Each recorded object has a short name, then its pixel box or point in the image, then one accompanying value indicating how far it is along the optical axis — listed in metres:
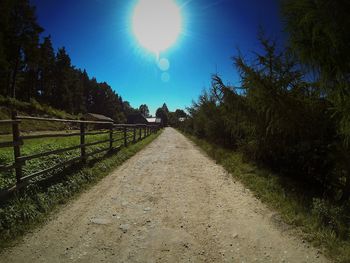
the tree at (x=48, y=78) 53.34
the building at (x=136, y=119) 87.20
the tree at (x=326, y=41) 3.17
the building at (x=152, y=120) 83.41
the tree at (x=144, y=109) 179.00
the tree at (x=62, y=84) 59.12
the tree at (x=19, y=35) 32.31
